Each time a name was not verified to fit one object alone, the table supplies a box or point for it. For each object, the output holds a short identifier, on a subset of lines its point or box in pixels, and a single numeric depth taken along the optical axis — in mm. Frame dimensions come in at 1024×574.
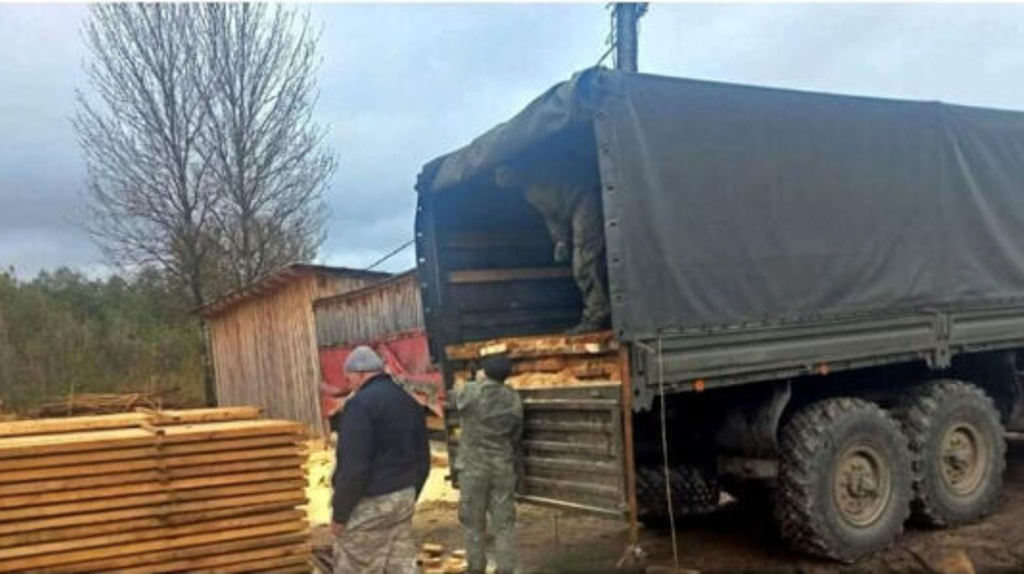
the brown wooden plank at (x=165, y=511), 5250
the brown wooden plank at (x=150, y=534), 5223
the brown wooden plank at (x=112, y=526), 5238
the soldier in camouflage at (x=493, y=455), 6320
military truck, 5613
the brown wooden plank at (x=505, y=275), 7367
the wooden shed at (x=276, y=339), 17359
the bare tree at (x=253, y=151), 24359
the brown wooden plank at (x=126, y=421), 6148
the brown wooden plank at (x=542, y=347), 5767
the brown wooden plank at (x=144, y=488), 5266
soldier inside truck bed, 6410
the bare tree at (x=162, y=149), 23891
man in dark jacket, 5246
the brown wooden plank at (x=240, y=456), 5719
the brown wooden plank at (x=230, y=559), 5555
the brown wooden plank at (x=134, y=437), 5324
